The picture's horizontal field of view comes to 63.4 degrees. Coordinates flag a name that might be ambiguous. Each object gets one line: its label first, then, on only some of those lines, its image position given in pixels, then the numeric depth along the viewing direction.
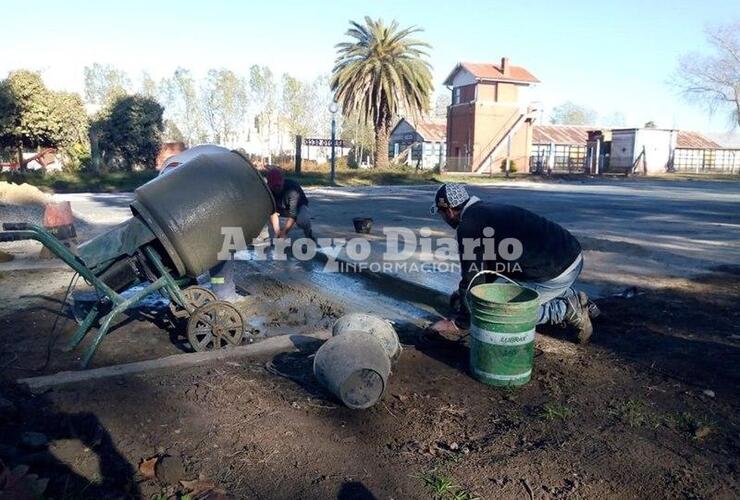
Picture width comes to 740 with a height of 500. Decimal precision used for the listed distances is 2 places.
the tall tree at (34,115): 27.50
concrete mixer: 4.94
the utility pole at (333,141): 30.62
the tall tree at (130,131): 32.81
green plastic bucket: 4.33
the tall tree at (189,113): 68.12
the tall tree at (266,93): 71.25
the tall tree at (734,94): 60.78
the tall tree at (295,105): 71.94
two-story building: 51.25
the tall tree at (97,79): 85.75
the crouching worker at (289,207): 9.92
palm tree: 37.91
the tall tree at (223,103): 66.88
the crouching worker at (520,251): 4.95
